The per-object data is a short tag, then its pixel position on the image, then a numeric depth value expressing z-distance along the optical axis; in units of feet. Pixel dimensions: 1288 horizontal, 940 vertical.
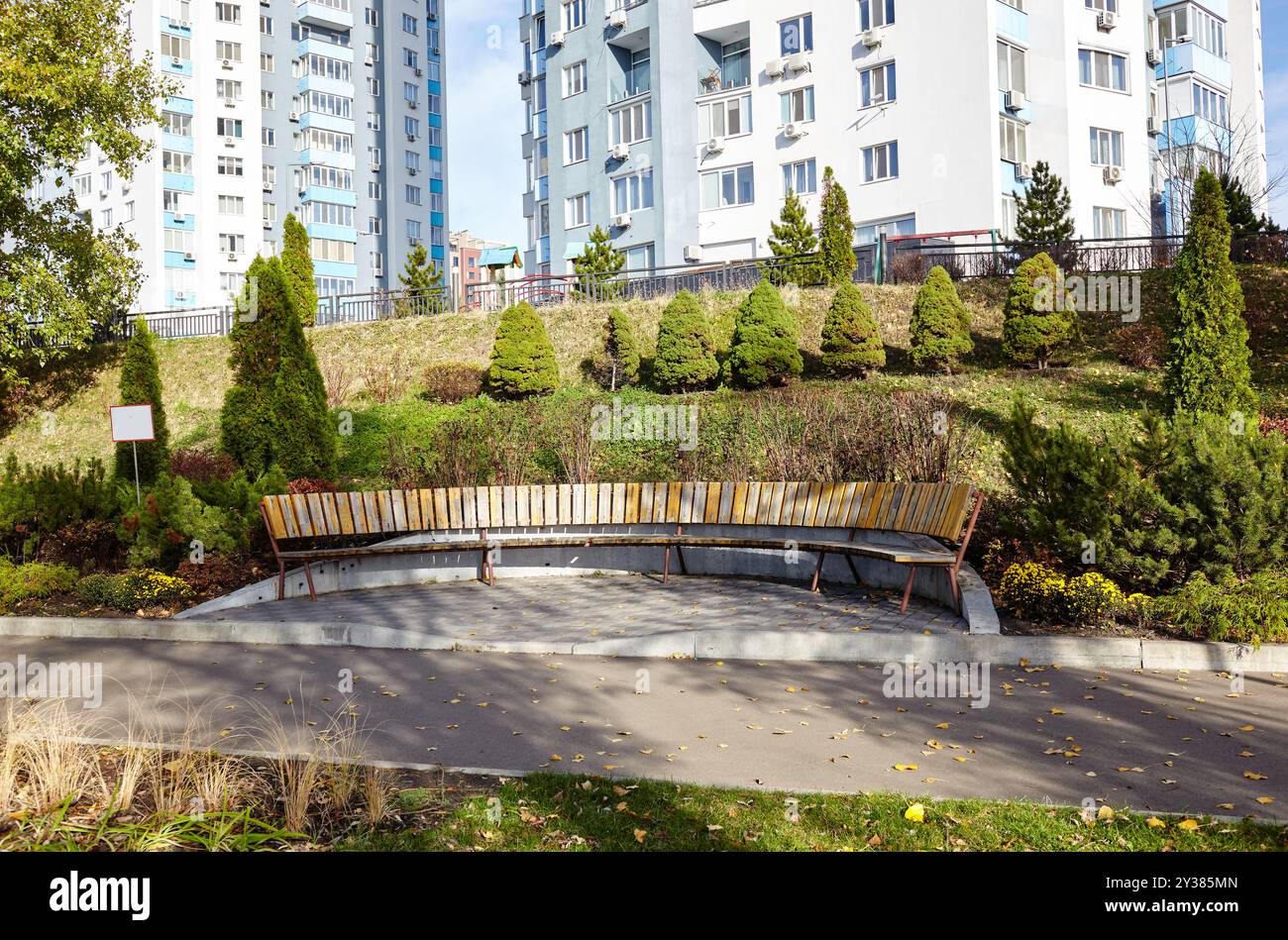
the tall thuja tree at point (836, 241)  90.53
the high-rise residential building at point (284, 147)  192.75
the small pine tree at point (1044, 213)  101.19
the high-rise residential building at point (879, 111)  115.55
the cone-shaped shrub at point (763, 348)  69.77
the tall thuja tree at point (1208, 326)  51.08
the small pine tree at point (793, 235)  104.82
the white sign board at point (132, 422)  39.32
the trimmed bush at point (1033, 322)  65.72
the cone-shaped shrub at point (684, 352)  72.23
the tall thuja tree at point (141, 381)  61.36
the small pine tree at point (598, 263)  105.91
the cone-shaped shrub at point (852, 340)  69.36
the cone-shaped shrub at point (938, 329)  67.77
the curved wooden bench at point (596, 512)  35.32
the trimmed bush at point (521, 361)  78.69
